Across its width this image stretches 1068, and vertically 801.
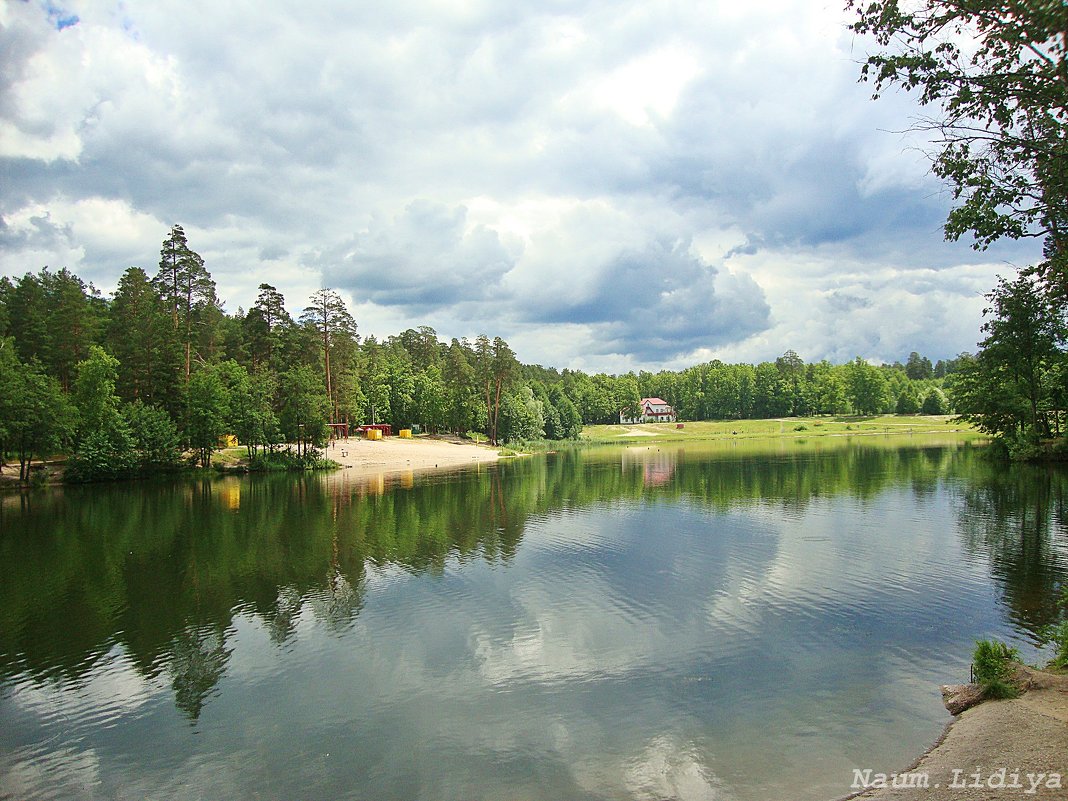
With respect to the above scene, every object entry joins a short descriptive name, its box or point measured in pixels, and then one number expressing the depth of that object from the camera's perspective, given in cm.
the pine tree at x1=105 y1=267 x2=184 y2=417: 6281
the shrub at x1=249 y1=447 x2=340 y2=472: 6475
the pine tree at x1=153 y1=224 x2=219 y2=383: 6781
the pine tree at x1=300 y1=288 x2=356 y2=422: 7731
